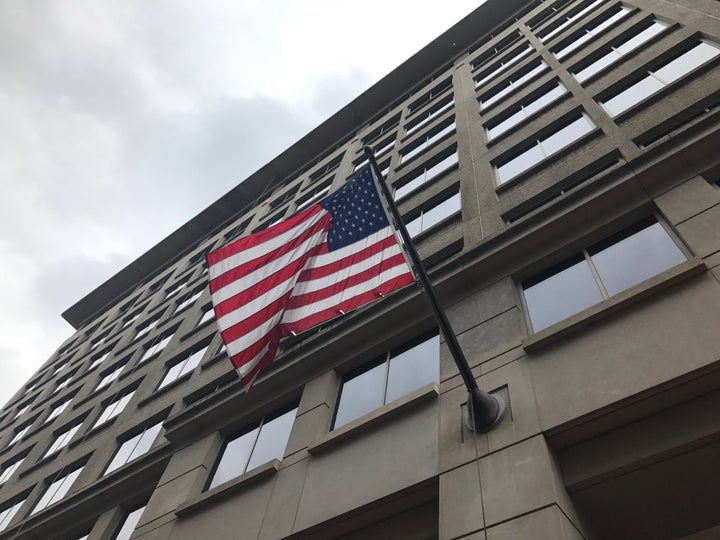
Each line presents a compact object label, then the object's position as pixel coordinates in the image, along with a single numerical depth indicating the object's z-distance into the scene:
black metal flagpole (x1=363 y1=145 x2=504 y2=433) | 7.98
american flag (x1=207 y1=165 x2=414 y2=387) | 9.33
